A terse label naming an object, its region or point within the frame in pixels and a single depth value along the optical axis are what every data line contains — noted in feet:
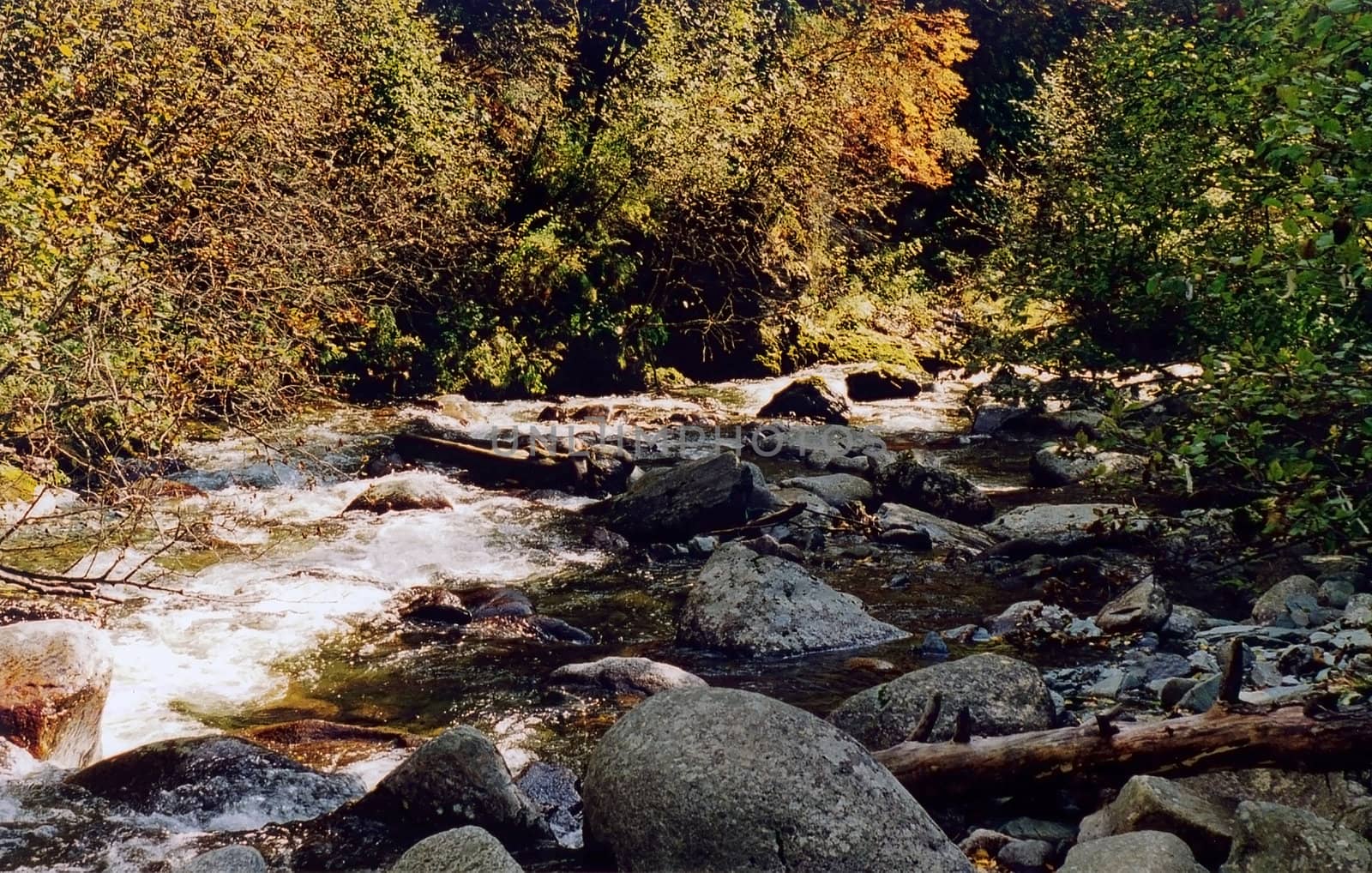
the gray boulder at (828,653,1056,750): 22.18
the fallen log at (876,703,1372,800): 16.98
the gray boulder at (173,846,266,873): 16.94
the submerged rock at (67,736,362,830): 20.81
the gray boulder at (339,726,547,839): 19.83
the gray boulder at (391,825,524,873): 15.49
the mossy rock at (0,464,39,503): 35.08
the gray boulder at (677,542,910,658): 30.60
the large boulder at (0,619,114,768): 22.21
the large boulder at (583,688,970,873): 16.25
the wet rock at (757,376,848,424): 73.15
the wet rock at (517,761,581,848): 20.21
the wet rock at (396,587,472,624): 33.73
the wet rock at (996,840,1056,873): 17.62
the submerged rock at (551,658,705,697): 27.22
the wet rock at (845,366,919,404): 84.33
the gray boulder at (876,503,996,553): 41.86
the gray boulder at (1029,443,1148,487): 52.21
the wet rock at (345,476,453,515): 46.19
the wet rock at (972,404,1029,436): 70.13
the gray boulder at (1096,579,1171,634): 29.68
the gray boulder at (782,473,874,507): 49.12
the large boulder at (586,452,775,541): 43.86
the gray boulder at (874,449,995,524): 47.70
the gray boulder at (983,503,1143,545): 40.01
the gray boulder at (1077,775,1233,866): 16.14
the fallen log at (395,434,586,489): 51.93
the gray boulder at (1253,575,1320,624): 29.35
